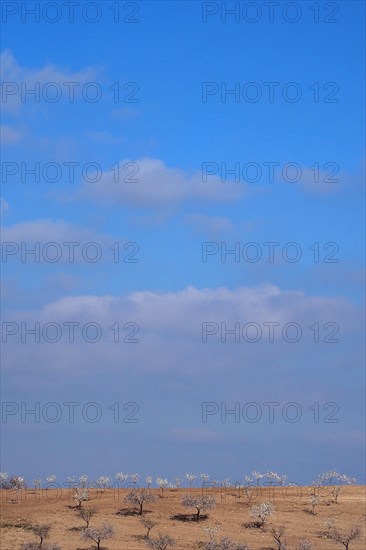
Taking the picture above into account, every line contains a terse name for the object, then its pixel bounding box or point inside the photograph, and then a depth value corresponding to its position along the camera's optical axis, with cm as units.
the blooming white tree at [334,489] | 5418
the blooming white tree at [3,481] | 5648
